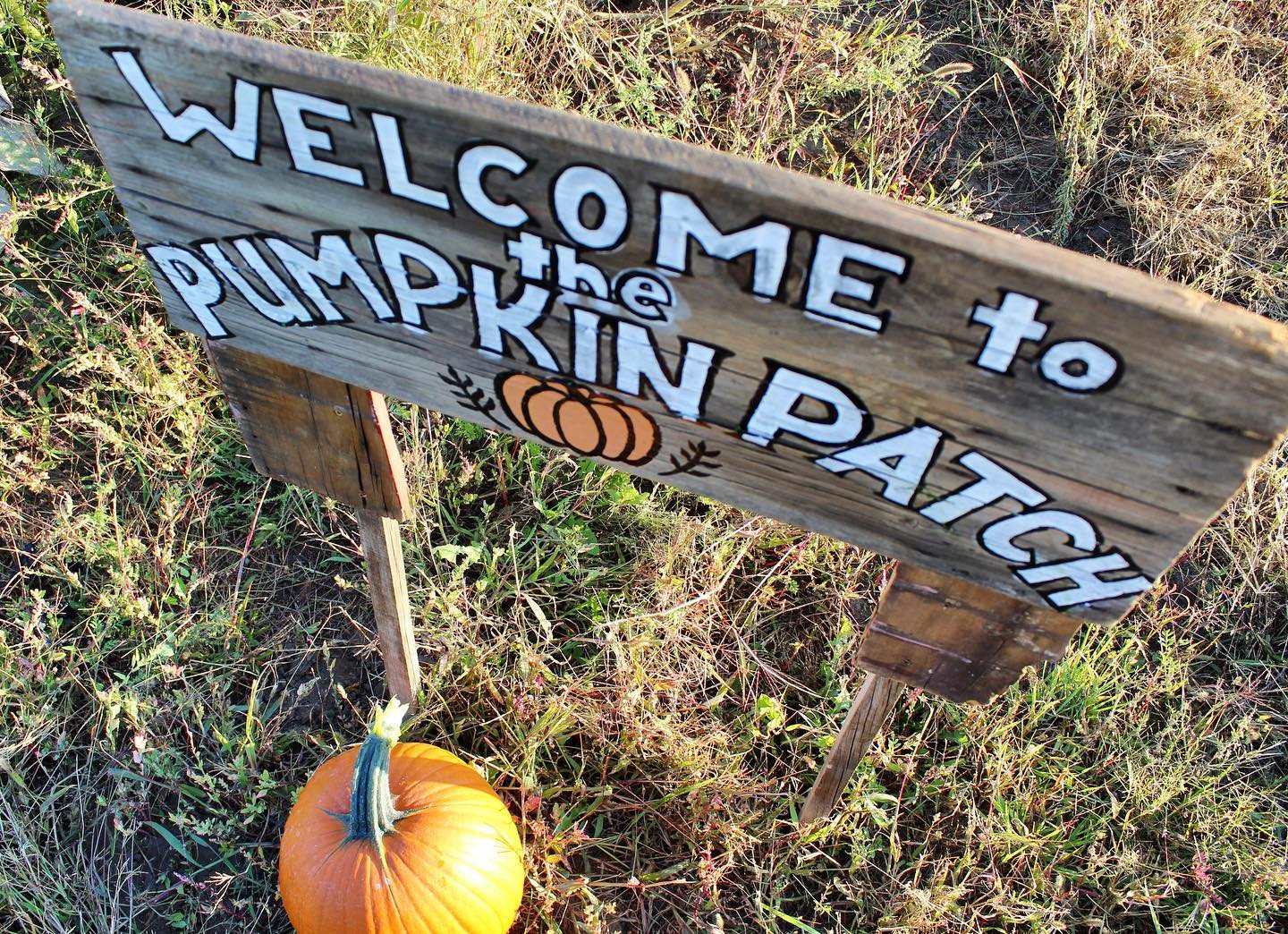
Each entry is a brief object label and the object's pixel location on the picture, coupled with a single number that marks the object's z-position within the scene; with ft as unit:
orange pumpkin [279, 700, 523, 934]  6.27
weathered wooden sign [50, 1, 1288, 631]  3.61
